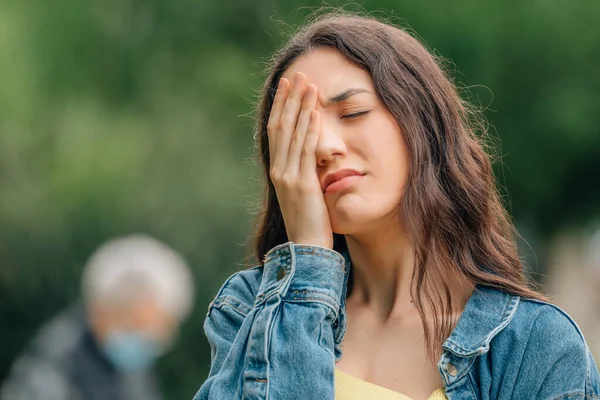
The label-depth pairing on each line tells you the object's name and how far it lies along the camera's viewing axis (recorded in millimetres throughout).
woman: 3412
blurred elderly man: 9346
